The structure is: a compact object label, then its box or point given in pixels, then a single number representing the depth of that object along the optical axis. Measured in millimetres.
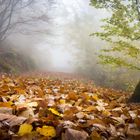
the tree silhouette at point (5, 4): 7961
